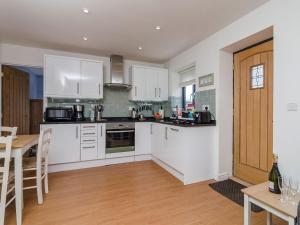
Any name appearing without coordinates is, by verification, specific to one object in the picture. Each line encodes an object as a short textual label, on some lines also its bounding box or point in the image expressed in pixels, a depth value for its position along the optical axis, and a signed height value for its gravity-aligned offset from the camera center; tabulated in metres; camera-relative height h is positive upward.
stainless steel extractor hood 3.67 +0.90
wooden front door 2.13 -0.01
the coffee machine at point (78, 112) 3.38 -0.01
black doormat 1.98 -1.08
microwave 3.04 -0.05
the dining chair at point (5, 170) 1.38 -0.50
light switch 1.61 +0.06
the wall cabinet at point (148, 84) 3.80 +0.68
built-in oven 3.27 -0.53
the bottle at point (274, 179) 1.30 -0.54
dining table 1.54 -0.60
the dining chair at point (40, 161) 1.87 -0.63
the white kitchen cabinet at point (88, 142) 3.08 -0.58
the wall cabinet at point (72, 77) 3.09 +0.68
